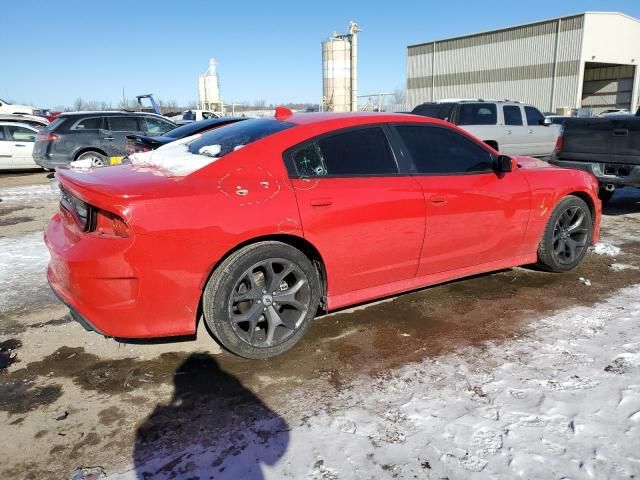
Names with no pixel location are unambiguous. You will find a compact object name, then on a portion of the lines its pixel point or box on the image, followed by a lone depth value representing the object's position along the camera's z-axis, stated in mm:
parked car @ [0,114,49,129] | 15211
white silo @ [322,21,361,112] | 39844
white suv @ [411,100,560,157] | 11297
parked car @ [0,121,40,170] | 13547
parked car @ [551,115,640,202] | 6957
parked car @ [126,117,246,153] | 7323
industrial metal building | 36094
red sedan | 2869
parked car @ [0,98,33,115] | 25086
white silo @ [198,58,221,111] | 47469
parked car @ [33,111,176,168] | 11508
